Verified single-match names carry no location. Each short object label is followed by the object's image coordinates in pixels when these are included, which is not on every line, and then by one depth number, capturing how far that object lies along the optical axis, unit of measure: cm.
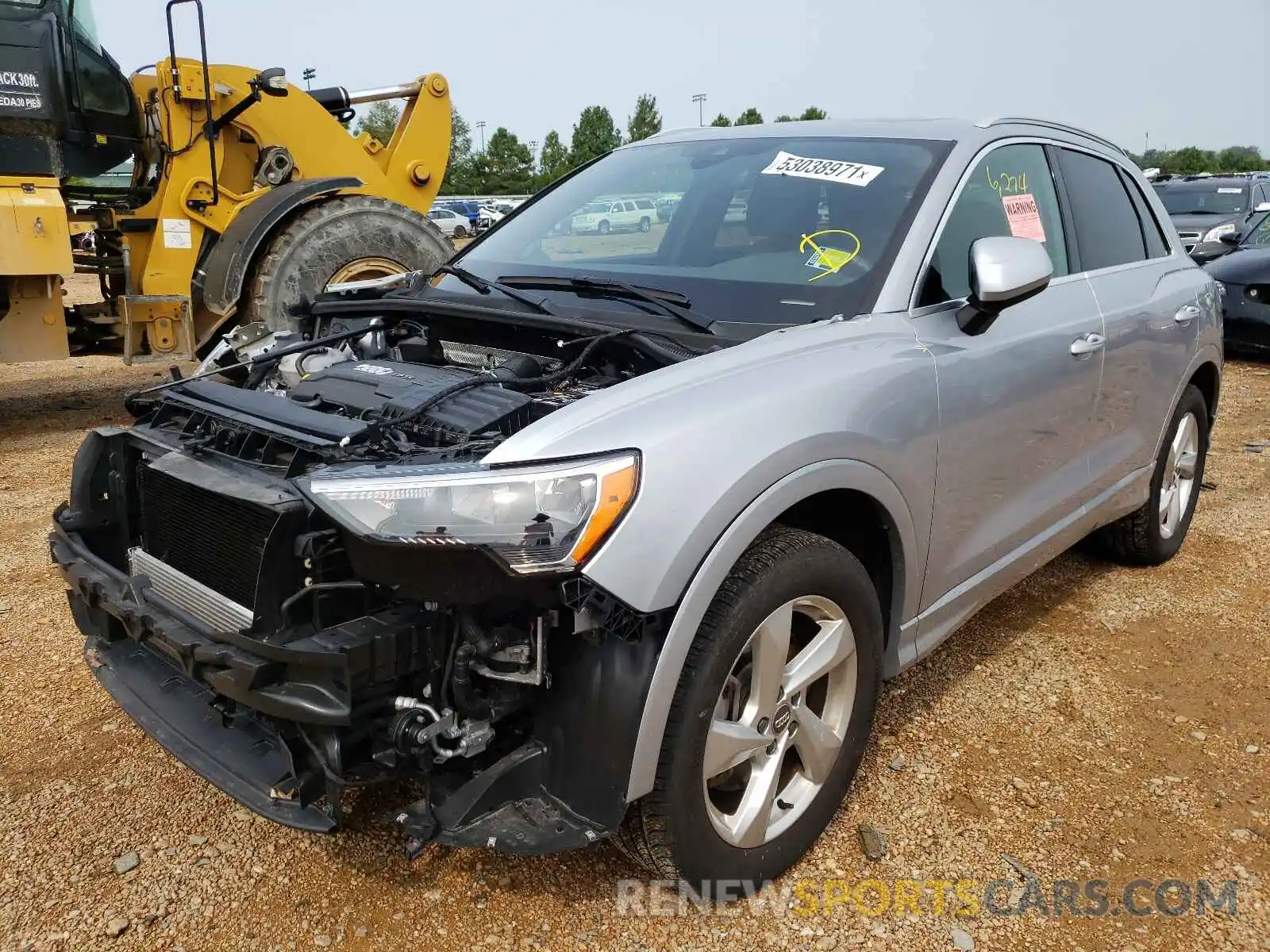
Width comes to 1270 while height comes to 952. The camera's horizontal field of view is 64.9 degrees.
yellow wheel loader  616
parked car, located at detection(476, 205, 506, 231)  3597
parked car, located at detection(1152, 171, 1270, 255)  1243
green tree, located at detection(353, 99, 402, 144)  5322
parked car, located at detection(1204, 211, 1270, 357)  941
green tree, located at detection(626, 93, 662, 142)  7369
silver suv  188
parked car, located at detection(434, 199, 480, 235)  3850
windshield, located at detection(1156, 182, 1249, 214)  1302
